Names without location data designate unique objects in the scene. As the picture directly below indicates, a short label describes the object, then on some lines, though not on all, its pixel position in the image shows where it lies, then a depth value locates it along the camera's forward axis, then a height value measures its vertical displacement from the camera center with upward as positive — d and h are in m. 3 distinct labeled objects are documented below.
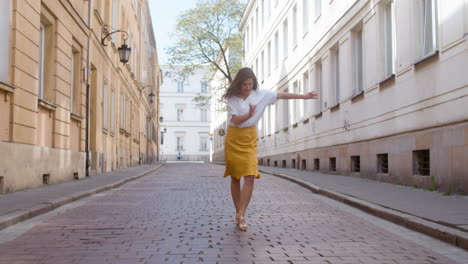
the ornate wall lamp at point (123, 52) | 18.28 +3.63
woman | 6.09 +0.33
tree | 41.47 +9.50
